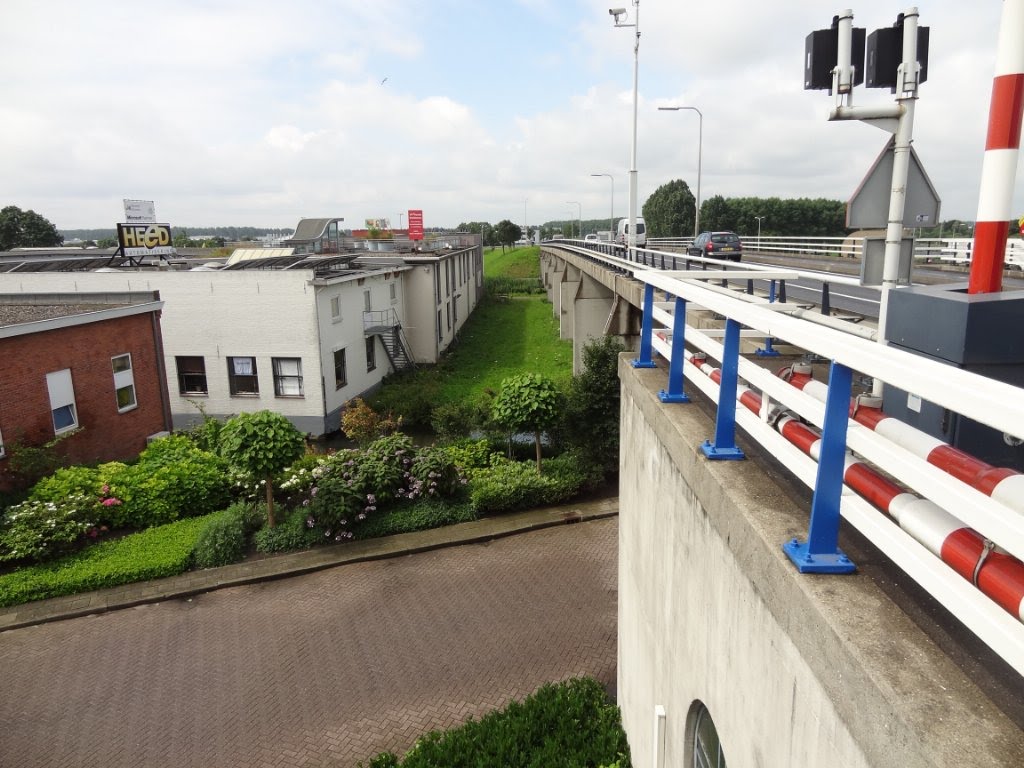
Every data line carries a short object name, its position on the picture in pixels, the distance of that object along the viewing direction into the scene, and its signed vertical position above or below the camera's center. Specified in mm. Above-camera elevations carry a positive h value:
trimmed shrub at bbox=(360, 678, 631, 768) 7371 -5713
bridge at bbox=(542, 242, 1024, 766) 1935 -1342
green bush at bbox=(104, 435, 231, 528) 15273 -5434
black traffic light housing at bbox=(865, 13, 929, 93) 5020 +1315
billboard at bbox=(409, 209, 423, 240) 65938 +1799
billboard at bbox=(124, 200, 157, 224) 31531 +1794
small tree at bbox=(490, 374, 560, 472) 17172 -4105
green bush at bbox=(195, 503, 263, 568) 13859 -5979
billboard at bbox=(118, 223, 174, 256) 29412 +452
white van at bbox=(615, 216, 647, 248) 39153 +516
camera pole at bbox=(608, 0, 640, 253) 22016 +2405
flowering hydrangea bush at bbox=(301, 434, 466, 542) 14750 -5350
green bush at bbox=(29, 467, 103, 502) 14602 -5050
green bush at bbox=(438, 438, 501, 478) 18058 -5731
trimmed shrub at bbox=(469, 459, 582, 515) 15969 -5822
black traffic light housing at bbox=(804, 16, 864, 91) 5266 +1358
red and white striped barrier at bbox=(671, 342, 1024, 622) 1922 -965
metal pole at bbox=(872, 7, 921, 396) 4891 +631
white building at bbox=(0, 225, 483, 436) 23109 -3020
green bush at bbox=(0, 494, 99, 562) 13305 -5463
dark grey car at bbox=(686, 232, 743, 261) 28172 -392
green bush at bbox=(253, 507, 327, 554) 14414 -6119
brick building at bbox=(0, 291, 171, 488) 15398 -3070
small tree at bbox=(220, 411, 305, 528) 14375 -4157
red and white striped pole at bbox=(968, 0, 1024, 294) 4012 +419
